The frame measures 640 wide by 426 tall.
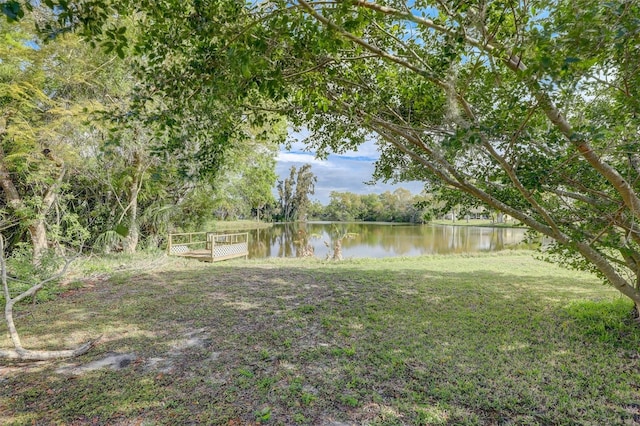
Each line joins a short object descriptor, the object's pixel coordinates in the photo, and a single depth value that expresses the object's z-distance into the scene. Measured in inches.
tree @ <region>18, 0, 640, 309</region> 66.3
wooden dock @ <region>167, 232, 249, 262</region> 392.8
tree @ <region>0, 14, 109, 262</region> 252.7
